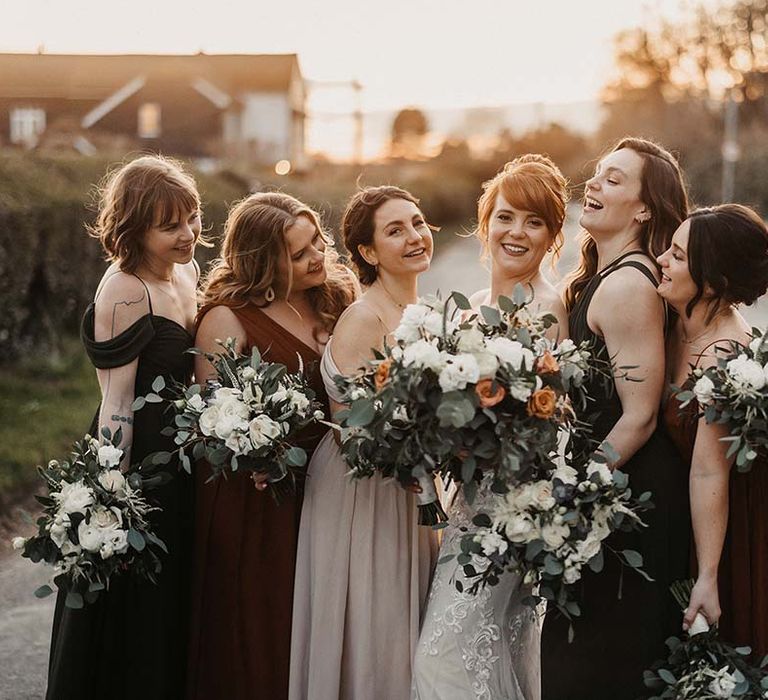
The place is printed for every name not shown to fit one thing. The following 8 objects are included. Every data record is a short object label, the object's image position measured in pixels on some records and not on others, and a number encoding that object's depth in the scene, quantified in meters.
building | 35.56
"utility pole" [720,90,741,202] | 39.81
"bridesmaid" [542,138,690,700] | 4.18
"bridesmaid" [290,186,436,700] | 4.58
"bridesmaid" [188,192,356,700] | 4.76
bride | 4.12
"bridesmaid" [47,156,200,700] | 4.61
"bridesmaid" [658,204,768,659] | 4.05
